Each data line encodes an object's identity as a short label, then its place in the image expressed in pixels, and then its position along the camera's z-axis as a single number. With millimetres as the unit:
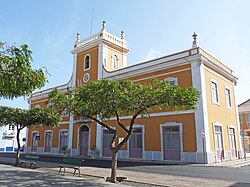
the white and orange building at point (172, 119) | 16844
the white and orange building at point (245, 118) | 33344
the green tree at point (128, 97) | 9297
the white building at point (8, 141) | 41594
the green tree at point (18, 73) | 4152
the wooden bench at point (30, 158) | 14960
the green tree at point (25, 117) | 16438
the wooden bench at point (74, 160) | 11866
